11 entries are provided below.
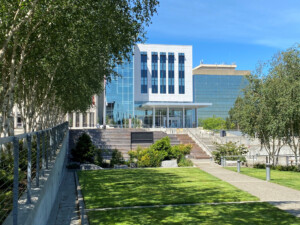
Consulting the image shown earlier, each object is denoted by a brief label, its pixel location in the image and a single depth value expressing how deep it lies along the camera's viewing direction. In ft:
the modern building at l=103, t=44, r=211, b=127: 220.64
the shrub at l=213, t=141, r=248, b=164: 89.25
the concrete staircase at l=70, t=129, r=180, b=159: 111.34
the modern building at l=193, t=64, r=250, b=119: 449.48
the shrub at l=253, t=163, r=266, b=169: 81.42
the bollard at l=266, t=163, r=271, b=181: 54.75
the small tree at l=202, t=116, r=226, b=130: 303.68
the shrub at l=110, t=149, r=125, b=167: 88.71
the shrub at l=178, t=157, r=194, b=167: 85.61
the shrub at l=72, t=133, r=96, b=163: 90.02
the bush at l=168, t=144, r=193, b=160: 89.71
